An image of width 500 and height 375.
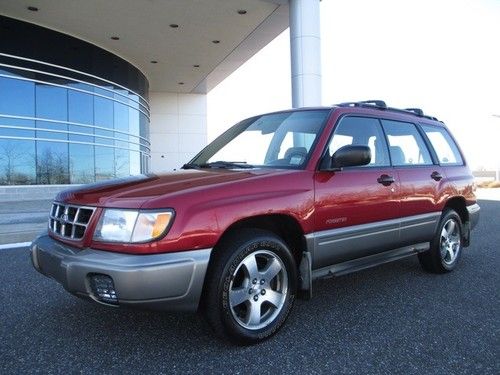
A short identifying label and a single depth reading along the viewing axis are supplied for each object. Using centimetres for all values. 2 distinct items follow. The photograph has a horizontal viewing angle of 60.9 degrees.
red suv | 253
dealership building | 1388
